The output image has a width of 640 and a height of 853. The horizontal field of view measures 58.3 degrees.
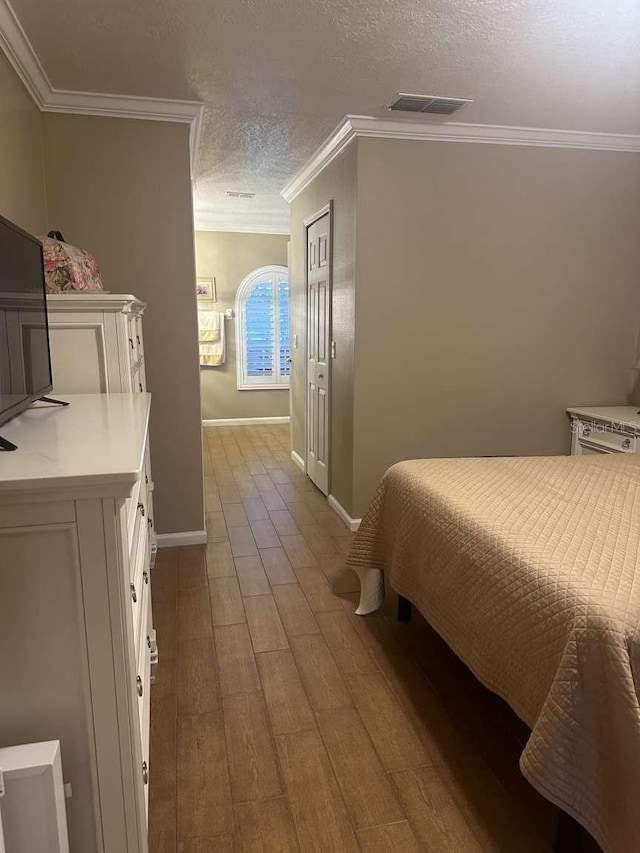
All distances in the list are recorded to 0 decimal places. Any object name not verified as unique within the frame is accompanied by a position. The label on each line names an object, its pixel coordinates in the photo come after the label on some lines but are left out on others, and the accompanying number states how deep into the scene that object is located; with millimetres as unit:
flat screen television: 1306
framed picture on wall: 7062
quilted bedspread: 1272
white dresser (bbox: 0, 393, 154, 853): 1049
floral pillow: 2141
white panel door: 4160
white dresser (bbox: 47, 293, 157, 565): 1965
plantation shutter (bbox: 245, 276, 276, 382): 7336
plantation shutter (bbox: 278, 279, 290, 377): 7430
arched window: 7305
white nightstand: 3369
